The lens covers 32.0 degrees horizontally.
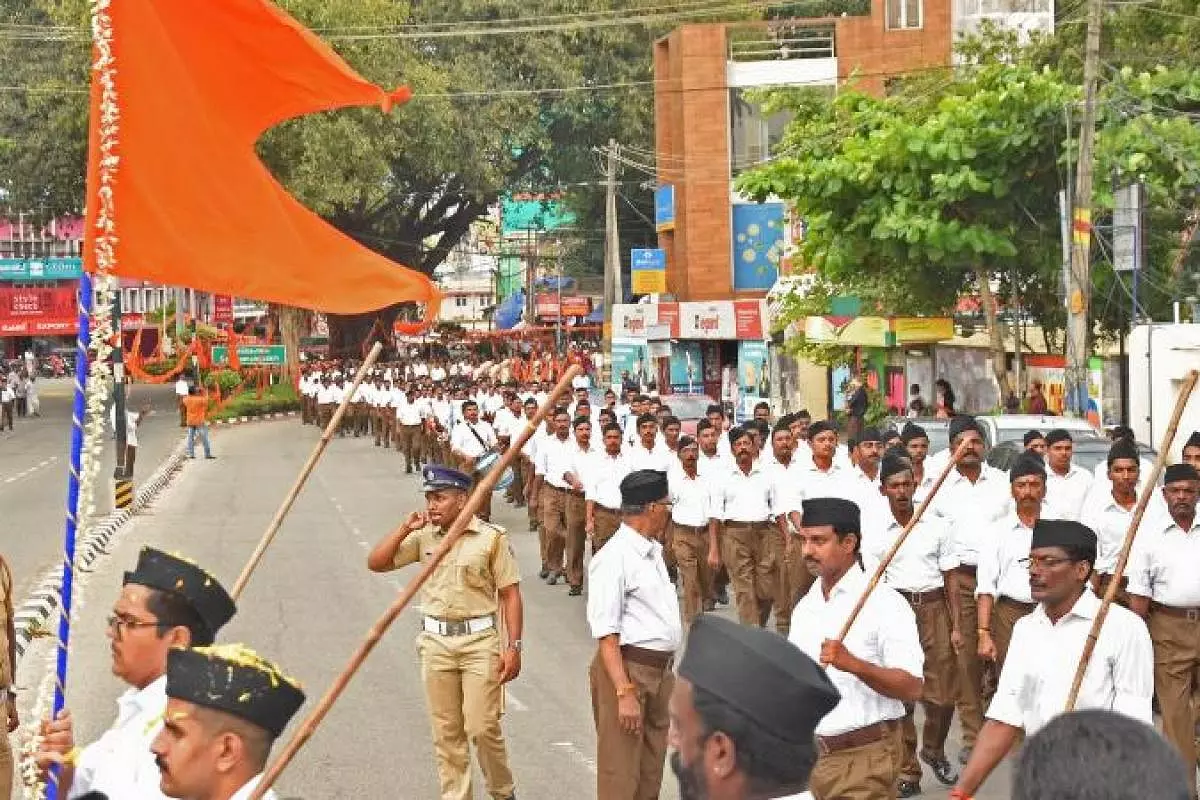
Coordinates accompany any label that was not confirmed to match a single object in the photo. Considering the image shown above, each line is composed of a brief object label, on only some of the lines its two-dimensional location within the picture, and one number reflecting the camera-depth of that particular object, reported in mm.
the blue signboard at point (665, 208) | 57469
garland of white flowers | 6227
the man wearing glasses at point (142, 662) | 5598
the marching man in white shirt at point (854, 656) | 7555
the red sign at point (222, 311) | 87500
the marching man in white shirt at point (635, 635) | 8984
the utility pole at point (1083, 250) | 22453
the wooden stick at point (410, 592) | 5027
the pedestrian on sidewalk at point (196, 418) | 41812
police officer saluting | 9898
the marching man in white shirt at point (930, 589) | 11453
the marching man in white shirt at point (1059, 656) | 6871
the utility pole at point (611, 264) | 56219
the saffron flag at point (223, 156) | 7094
